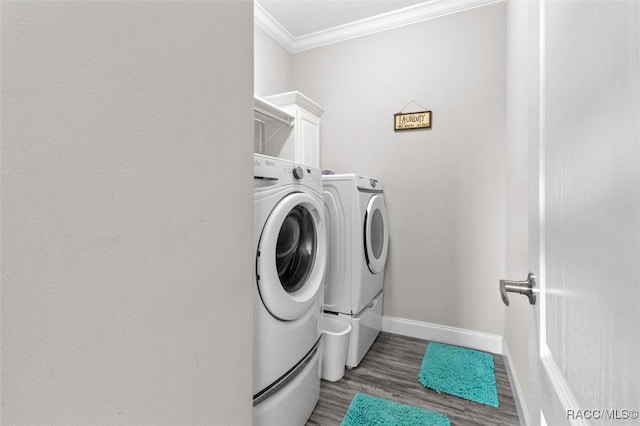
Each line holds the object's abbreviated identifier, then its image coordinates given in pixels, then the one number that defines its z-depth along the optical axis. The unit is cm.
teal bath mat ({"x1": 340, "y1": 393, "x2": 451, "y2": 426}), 141
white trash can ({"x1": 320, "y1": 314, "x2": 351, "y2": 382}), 171
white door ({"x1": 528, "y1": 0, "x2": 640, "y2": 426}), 26
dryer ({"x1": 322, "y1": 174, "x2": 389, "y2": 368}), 190
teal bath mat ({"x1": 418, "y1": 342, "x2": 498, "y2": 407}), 164
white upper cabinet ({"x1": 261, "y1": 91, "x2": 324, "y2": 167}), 237
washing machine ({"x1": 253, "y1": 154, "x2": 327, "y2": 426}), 105
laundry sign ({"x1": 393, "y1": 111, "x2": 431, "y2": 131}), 235
